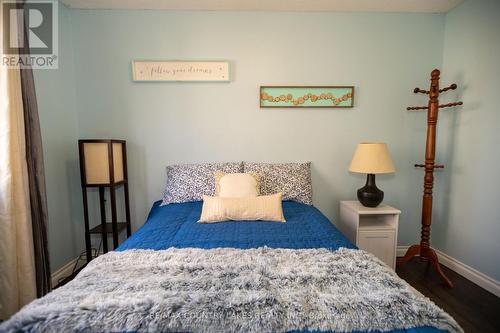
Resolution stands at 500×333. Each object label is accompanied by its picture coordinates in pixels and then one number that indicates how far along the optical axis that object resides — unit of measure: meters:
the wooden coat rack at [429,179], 1.92
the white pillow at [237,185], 1.75
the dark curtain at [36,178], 1.46
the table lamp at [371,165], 1.90
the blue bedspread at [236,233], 1.21
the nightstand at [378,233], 1.94
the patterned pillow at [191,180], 1.99
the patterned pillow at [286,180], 2.01
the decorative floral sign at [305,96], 2.21
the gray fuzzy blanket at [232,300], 0.64
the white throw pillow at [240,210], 1.55
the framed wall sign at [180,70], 2.14
